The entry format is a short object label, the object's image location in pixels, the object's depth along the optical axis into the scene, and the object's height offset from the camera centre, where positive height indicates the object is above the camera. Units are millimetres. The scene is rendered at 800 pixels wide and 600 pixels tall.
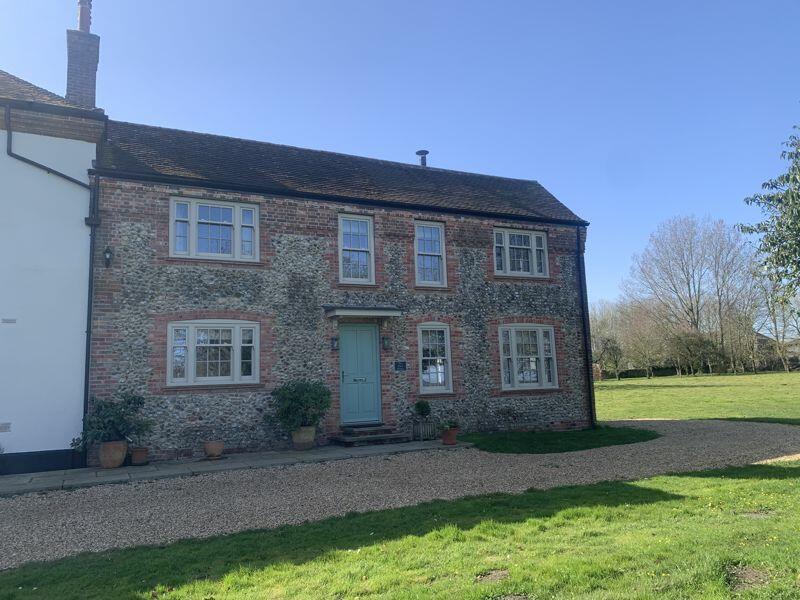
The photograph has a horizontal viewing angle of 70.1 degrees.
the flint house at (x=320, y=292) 12273 +2156
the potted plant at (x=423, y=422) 14203 -1153
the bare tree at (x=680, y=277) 49781 +8103
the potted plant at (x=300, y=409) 12625 -620
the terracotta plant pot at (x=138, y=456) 11266 -1373
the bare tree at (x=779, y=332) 46475 +2810
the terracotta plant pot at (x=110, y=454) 10914 -1284
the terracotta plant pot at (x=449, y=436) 13227 -1378
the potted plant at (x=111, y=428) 10875 -798
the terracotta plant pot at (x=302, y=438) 12703 -1261
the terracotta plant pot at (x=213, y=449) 11906 -1353
